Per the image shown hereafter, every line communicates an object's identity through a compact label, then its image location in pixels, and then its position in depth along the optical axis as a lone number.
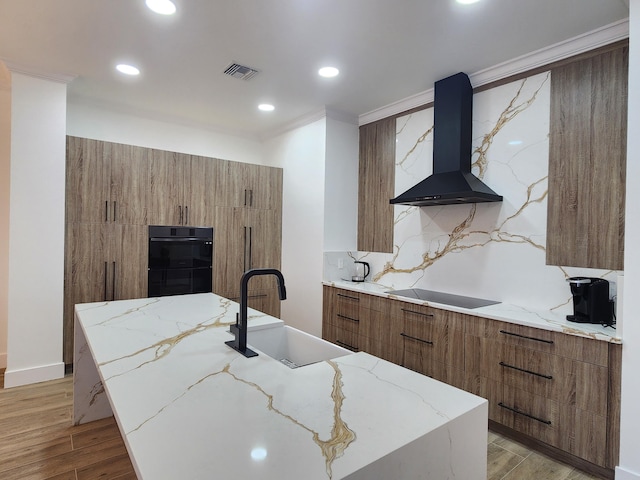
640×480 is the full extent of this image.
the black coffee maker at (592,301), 2.19
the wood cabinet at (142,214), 3.35
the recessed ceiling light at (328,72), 2.99
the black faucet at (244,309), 1.50
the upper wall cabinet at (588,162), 2.29
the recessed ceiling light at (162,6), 2.13
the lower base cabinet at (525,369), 1.99
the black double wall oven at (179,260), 3.71
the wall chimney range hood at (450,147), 2.92
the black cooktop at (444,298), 2.91
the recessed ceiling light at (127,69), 2.99
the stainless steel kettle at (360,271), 4.03
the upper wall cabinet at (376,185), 3.87
